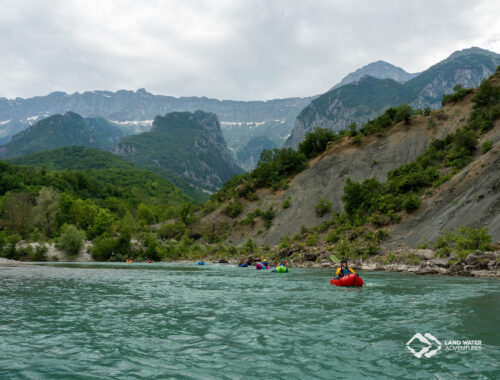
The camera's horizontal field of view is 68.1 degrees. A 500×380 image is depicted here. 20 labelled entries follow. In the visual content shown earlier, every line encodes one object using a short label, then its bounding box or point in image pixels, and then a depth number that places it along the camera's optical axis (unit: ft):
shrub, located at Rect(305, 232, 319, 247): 193.16
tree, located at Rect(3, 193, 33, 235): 281.33
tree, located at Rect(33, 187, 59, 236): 288.92
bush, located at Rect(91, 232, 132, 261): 241.35
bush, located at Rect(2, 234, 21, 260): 227.20
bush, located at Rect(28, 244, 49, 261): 229.04
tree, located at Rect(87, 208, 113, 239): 273.13
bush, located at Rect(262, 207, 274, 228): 243.15
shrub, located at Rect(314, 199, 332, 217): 228.22
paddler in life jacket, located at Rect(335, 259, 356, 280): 93.19
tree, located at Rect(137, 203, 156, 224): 377.09
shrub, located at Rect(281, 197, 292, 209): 250.37
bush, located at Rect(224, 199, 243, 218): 272.92
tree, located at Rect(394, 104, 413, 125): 258.78
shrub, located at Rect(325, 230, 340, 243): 186.21
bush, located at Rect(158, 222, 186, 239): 292.40
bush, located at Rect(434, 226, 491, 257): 117.19
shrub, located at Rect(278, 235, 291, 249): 202.28
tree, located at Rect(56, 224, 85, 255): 235.20
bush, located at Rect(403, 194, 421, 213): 173.17
